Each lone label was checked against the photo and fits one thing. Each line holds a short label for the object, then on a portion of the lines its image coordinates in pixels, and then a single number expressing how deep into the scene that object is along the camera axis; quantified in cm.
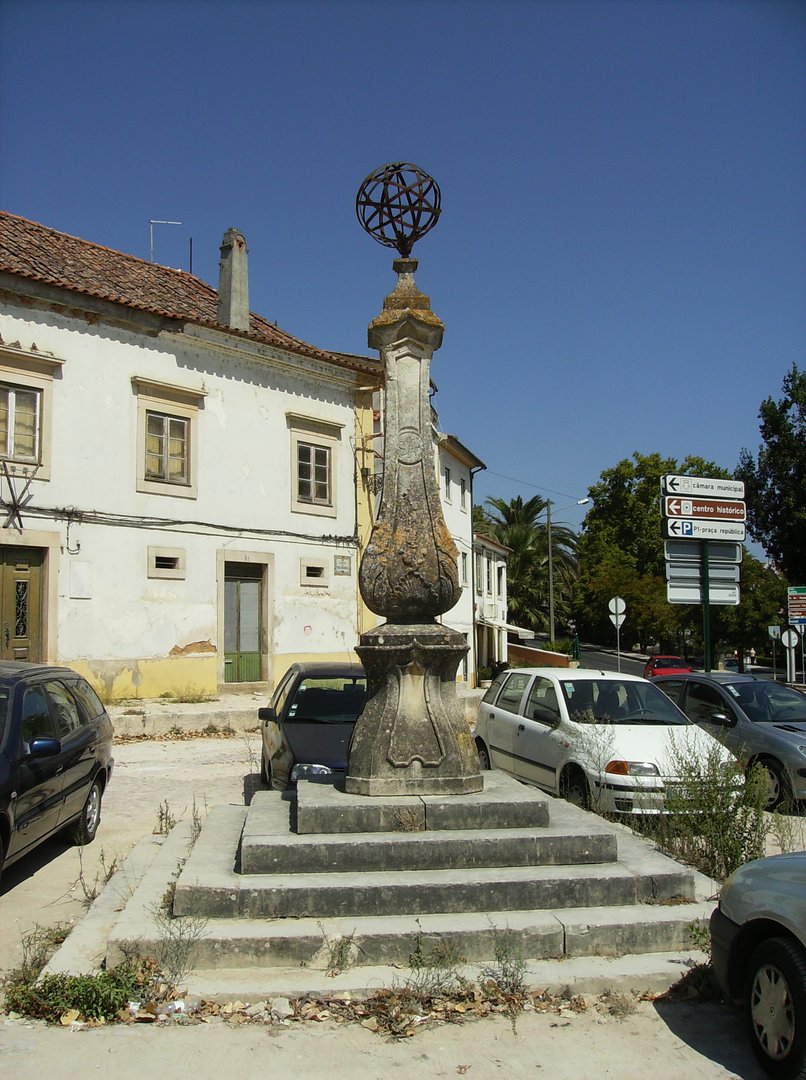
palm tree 5594
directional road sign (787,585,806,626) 2561
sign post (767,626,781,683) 3472
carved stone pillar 617
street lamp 4471
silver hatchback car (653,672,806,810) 963
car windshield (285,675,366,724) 935
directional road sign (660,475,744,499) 1359
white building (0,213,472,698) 1694
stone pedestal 612
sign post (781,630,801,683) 2650
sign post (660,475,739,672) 1365
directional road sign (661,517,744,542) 1358
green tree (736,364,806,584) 3450
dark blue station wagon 618
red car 3444
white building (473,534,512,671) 4099
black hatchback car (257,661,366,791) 838
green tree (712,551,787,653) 4091
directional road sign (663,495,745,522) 1359
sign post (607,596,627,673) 2747
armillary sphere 720
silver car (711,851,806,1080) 362
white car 793
